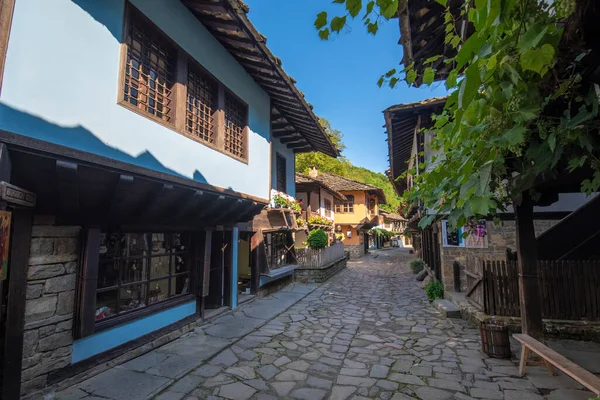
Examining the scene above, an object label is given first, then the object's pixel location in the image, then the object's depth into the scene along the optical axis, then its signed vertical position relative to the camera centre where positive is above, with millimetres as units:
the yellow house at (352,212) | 25609 +1777
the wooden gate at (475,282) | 6510 -1125
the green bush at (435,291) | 8934 -1721
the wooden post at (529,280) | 4418 -696
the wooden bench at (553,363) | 2899 -1469
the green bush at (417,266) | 14938 -1636
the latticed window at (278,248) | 10689 -567
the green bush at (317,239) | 13479 -278
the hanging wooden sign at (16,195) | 2646 +364
